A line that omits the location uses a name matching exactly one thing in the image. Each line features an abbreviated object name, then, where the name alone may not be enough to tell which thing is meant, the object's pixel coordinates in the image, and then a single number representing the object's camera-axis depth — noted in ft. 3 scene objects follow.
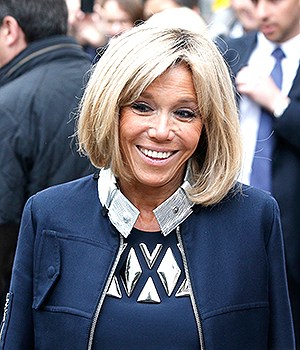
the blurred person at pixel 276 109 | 14.23
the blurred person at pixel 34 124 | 14.08
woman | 9.44
